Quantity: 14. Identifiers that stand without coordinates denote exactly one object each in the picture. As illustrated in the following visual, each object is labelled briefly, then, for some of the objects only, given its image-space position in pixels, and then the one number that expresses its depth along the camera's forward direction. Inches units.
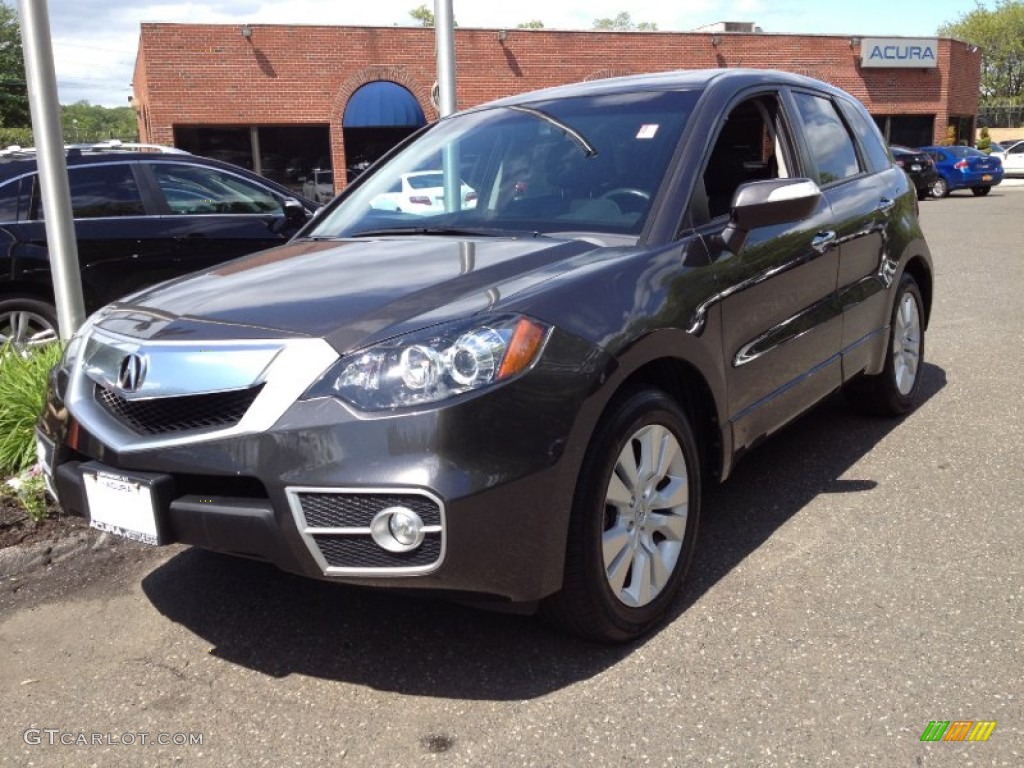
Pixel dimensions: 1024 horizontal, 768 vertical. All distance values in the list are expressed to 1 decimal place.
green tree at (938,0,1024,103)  2529.5
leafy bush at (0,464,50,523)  163.8
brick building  1037.8
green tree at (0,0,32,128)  1972.2
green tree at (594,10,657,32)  3852.4
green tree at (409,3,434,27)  3260.3
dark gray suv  101.0
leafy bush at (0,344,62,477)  181.3
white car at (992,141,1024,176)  1469.4
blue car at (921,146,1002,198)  1099.3
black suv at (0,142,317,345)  263.0
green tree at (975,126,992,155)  1593.3
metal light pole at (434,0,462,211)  251.9
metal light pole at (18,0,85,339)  195.6
